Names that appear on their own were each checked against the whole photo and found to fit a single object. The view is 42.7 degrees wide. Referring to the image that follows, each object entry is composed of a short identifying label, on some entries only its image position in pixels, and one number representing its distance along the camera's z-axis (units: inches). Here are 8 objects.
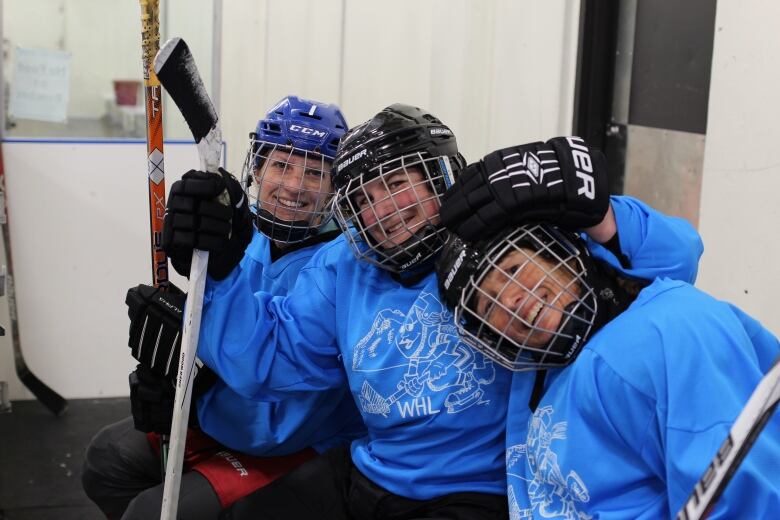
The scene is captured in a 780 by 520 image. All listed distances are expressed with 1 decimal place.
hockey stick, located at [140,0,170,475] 70.9
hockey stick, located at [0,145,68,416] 149.6
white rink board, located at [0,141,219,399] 152.1
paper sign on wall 155.2
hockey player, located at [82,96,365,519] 75.6
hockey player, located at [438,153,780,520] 49.1
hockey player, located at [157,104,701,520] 64.6
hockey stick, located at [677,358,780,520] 38.4
